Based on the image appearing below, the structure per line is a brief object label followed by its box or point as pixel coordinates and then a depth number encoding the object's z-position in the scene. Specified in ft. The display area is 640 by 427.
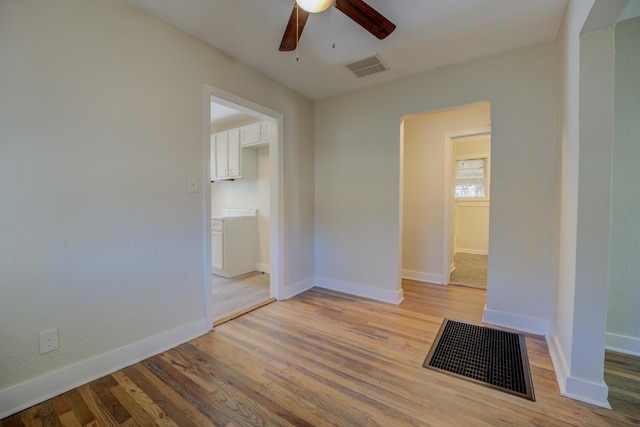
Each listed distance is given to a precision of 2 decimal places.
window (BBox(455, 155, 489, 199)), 18.88
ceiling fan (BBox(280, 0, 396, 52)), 4.96
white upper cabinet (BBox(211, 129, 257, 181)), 13.73
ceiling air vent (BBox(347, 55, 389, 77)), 8.32
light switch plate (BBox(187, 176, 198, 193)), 7.17
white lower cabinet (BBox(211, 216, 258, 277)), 12.96
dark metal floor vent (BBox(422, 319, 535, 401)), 5.56
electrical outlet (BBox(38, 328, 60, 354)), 5.04
